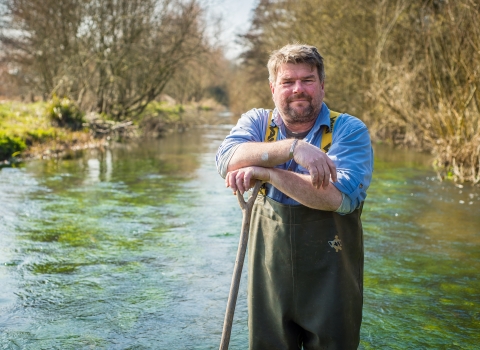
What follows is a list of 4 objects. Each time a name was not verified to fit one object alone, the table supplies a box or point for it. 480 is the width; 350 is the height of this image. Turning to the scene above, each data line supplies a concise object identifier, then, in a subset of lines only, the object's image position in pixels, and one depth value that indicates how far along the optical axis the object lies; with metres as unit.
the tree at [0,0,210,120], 23.11
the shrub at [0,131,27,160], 15.30
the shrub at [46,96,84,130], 20.17
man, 2.90
